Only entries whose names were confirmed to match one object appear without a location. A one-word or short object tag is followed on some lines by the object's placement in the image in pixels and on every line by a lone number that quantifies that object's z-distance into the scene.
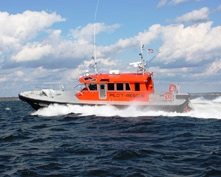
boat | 20.88
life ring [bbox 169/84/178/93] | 23.10
